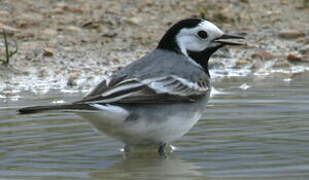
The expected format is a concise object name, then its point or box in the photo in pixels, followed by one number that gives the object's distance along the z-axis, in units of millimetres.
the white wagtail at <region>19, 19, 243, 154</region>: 6824
